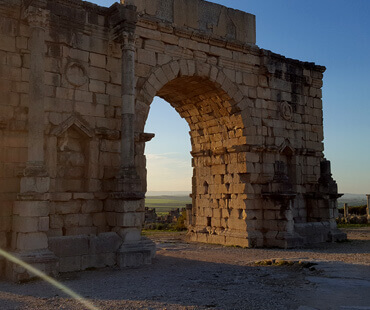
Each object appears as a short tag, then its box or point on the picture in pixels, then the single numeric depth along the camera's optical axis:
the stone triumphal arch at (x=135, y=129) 8.40
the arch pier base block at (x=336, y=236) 12.99
